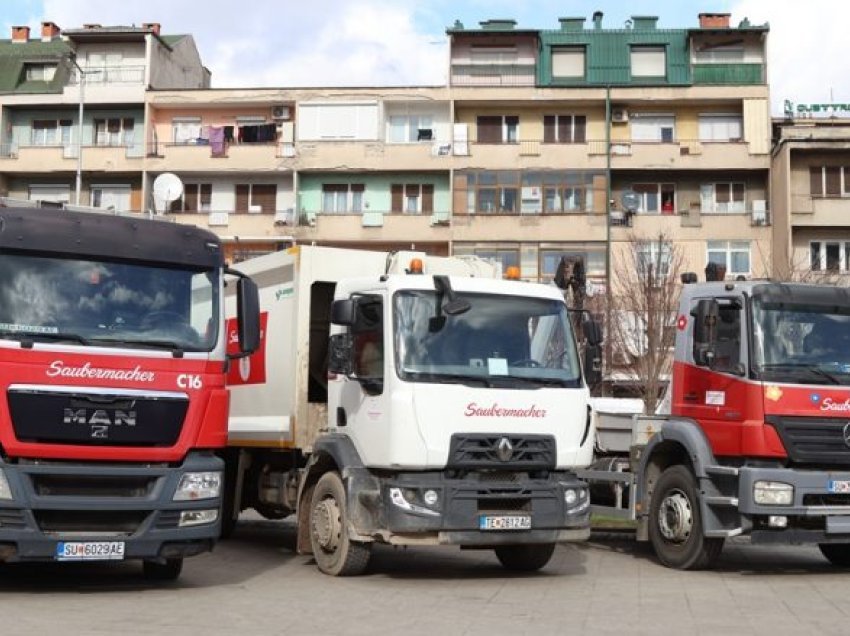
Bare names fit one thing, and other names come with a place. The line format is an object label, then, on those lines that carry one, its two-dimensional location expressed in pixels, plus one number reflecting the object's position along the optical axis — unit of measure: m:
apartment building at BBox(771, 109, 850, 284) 44.00
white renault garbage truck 10.59
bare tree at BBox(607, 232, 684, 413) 34.56
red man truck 9.46
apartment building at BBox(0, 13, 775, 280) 45.34
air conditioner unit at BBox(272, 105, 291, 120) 47.66
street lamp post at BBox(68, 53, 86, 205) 46.16
